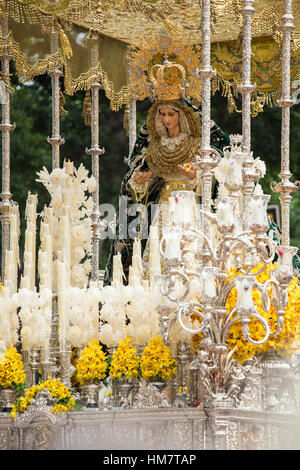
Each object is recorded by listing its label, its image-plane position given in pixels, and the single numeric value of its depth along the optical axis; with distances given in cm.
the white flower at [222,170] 1456
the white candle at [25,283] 1401
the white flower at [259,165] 1515
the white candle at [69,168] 1515
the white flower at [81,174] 1522
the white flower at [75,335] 1373
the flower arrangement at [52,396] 1309
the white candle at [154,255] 1410
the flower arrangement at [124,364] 1332
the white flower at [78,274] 1500
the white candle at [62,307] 1383
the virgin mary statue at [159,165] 1775
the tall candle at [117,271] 1392
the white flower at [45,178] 1535
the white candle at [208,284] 1262
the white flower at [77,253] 1493
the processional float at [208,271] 1265
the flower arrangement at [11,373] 1347
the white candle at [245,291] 1235
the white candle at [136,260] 1406
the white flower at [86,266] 1515
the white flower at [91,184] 1534
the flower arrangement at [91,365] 1347
